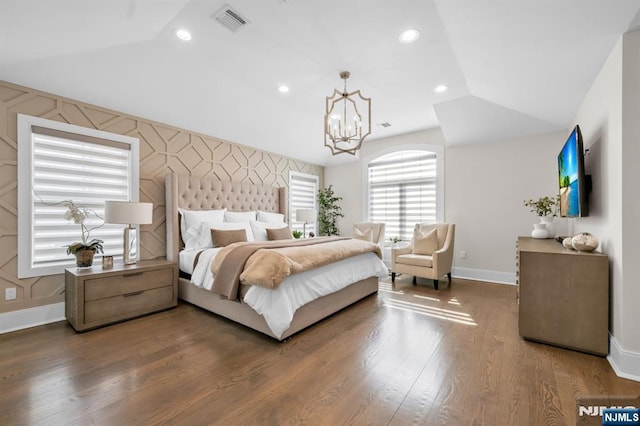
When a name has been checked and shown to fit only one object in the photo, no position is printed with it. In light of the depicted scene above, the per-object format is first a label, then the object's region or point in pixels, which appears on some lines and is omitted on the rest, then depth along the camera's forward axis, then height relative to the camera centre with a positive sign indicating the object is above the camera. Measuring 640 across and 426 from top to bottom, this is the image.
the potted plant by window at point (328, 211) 6.40 +0.02
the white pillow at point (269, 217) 4.79 -0.10
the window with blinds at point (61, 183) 2.74 +0.30
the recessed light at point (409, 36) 2.57 +1.68
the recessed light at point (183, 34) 2.62 +1.70
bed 2.63 -0.62
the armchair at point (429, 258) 4.08 -0.71
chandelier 3.13 +1.60
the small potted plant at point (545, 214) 3.54 +0.00
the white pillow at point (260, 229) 4.28 -0.28
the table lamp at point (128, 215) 2.88 -0.05
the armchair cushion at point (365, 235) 5.38 -0.45
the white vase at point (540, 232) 3.51 -0.23
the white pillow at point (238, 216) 4.27 -0.08
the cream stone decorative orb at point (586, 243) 2.31 -0.24
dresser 2.16 -0.70
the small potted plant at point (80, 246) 2.85 -0.38
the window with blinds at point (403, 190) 5.22 +0.45
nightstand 2.62 -0.85
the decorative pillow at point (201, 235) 3.62 -0.33
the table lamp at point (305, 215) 5.33 -0.07
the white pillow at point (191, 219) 3.75 -0.12
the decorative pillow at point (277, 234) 4.27 -0.35
